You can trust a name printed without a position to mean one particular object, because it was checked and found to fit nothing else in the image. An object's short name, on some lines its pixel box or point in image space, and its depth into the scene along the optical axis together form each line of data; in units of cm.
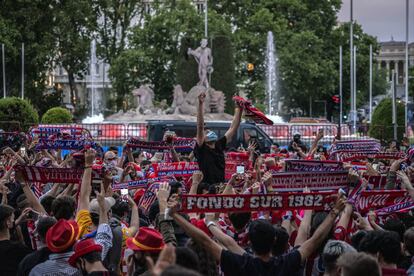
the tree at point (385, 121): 3762
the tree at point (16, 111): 4088
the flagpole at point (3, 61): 6062
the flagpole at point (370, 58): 7343
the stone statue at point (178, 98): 5212
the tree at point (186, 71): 5944
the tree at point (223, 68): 6047
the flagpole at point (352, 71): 5561
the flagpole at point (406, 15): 5136
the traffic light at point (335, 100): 3777
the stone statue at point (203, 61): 5559
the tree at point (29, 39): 6650
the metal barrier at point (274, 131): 3900
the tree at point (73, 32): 6838
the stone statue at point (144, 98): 5431
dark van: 3052
